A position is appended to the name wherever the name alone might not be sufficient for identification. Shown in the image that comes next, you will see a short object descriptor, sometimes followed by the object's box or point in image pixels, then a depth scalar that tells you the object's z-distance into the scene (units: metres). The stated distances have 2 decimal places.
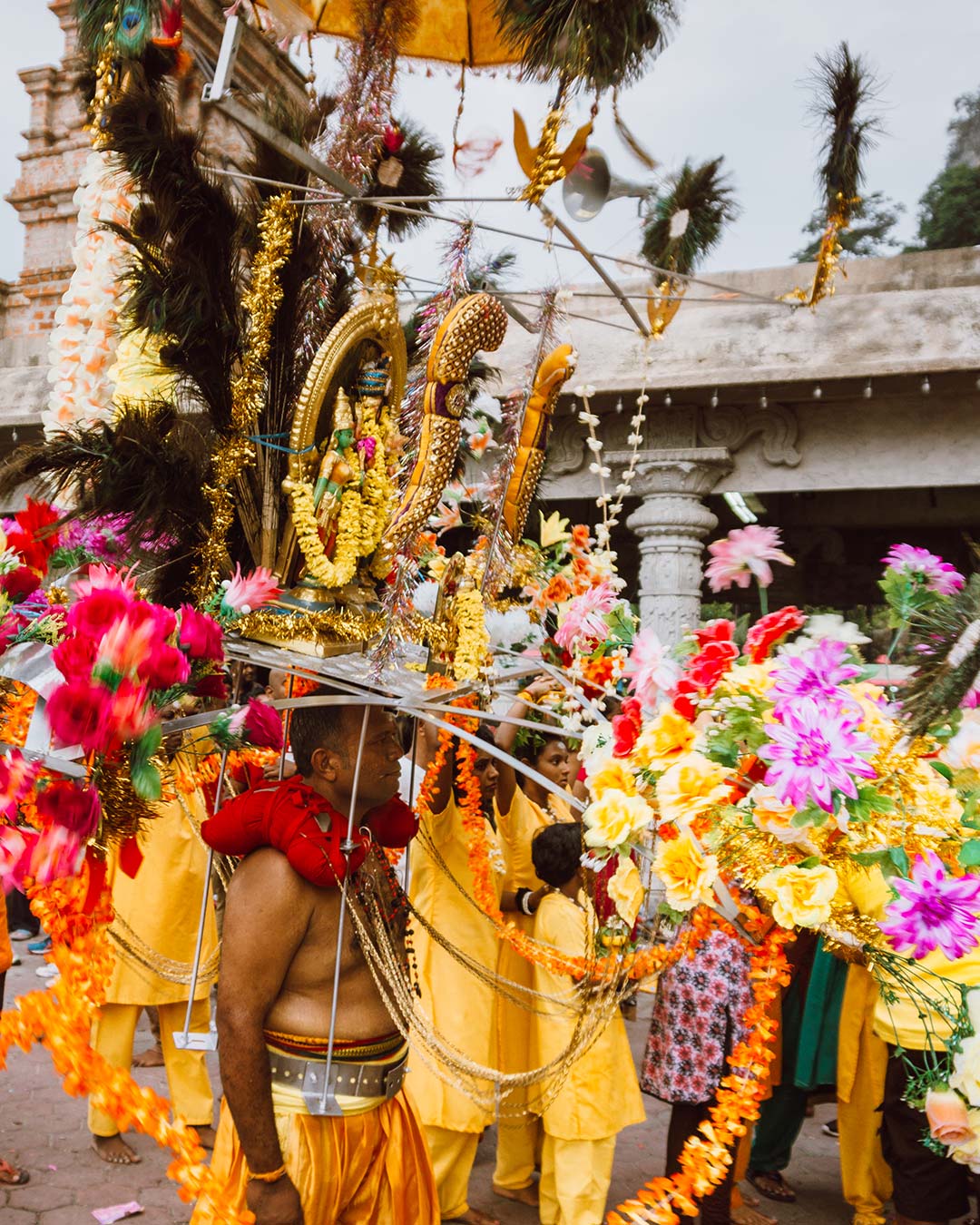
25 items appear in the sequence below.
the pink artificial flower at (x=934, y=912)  1.77
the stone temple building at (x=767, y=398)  6.41
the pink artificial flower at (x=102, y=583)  2.00
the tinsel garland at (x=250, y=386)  2.55
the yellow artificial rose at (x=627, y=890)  2.26
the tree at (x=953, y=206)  18.48
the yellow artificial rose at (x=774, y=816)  1.93
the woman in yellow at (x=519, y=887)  4.05
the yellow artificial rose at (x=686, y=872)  1.97
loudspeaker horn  2.47
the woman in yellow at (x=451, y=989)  3.66
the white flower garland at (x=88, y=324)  2.96
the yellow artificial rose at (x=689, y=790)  2.00
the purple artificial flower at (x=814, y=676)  1.97
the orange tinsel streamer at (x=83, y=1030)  2.10
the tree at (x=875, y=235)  19.78
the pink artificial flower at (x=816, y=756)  1.81
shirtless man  2.16
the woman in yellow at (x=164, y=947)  4.07
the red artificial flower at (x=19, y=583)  2.36
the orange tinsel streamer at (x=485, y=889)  2.80
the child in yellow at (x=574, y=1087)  3.52
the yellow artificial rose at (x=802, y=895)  1.86
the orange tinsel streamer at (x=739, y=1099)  2.20
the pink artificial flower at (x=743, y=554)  2.77
